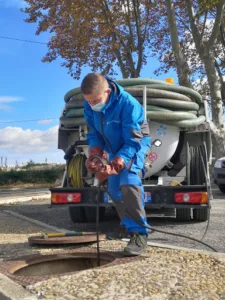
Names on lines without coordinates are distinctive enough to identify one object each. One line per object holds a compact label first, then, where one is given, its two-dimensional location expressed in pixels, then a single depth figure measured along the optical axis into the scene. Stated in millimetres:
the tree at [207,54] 16312
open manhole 4051
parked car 11312
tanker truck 6176
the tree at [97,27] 19609
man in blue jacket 4031
